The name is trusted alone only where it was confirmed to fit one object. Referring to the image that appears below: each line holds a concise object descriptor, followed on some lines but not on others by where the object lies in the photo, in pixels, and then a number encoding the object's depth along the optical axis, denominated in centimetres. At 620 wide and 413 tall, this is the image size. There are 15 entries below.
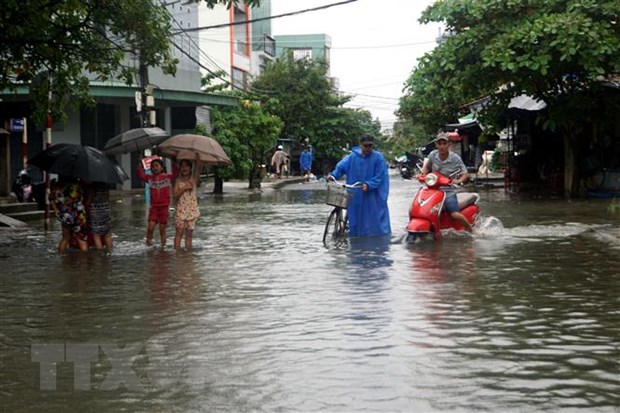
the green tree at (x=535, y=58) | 2012
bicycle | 1383
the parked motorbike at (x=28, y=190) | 2218
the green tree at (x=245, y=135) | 3192
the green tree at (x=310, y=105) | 5394
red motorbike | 1348
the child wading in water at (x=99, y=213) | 1338
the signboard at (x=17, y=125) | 2602
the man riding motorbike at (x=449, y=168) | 1388
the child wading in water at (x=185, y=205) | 1355
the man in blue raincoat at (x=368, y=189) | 1427
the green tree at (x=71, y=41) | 1451
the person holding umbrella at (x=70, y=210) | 1316
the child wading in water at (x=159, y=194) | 1398
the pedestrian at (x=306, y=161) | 4669
